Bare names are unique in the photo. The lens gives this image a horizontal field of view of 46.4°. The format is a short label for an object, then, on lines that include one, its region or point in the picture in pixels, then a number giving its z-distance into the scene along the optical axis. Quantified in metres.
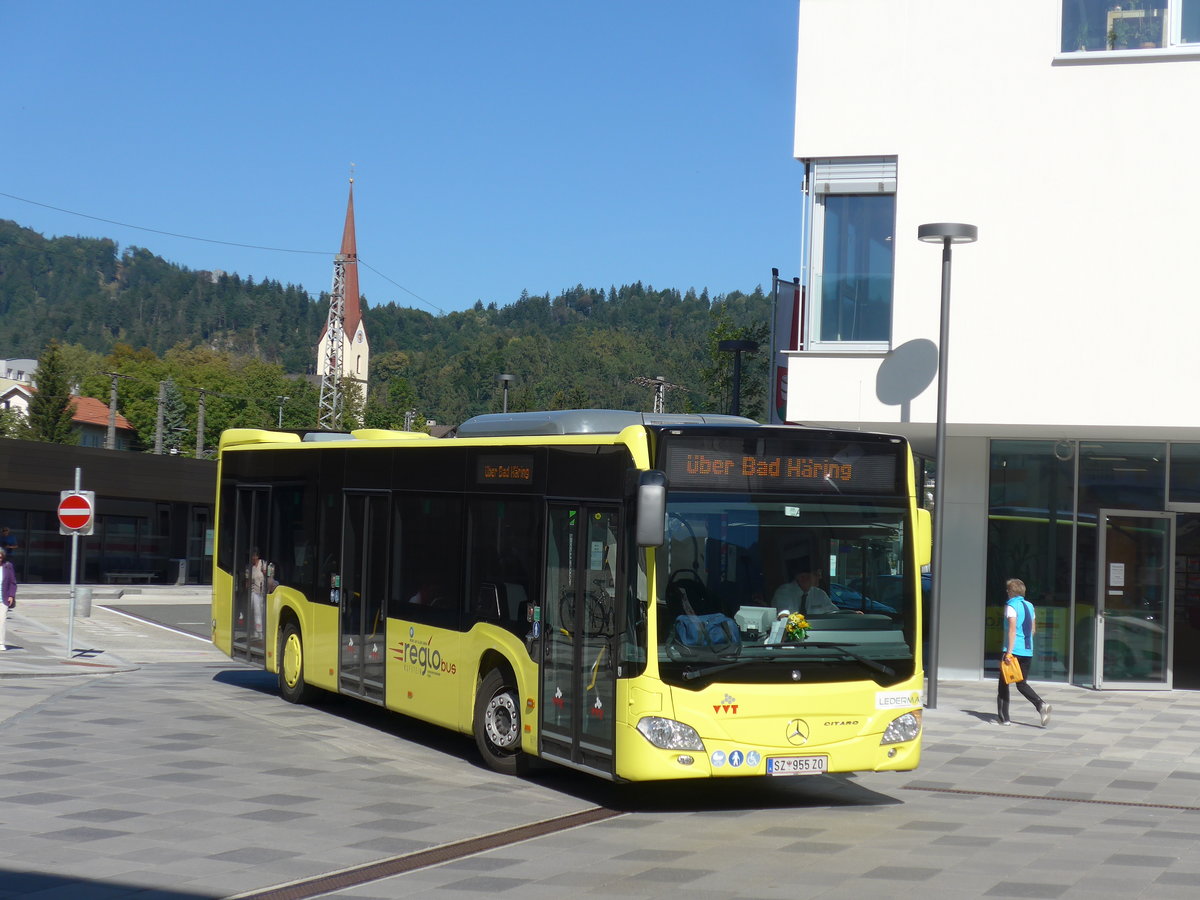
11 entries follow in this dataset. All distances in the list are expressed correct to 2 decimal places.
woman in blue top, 15.95
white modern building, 18.66
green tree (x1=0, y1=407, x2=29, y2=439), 111.49
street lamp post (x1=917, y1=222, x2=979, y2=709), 17.05
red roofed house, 129.75
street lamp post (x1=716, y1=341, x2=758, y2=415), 31.23
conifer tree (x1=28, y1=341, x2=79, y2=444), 109.12
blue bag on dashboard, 9.97
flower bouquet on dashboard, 10.21
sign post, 23.52
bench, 47.72
